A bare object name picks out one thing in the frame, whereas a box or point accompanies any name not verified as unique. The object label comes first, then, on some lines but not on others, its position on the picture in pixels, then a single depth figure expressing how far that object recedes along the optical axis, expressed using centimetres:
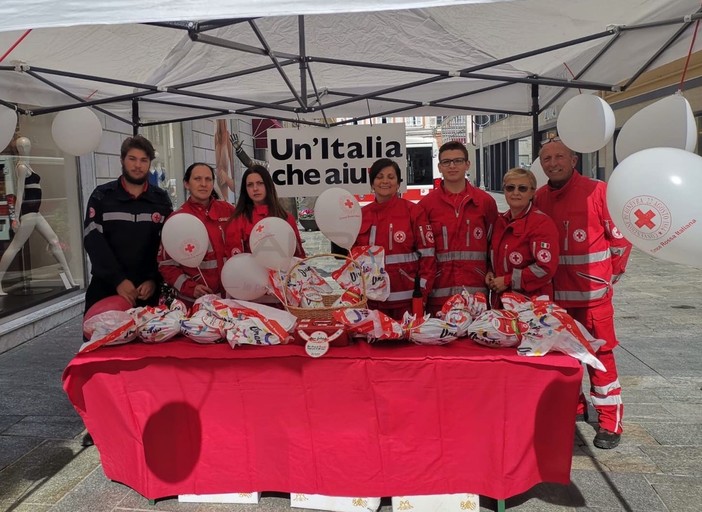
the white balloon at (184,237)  339
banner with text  513
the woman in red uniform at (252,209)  375
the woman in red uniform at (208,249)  370
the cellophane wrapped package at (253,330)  277
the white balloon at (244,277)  332
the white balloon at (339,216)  355
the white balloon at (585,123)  360
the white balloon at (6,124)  351
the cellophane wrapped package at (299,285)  314
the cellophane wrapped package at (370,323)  271
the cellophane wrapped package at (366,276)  315
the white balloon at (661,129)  298
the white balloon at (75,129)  430
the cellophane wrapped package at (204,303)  302
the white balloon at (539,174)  440
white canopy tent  358
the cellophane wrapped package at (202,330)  285
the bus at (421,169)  1388
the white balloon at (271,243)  325
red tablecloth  266
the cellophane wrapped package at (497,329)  264
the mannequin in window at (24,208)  656
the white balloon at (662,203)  219
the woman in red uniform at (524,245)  328
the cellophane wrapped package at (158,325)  288
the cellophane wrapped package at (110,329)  284
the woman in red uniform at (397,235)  376
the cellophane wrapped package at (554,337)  260
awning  1520
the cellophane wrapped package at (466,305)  290
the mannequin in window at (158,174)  910
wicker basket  284
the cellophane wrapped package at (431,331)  270
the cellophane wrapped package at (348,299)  299
